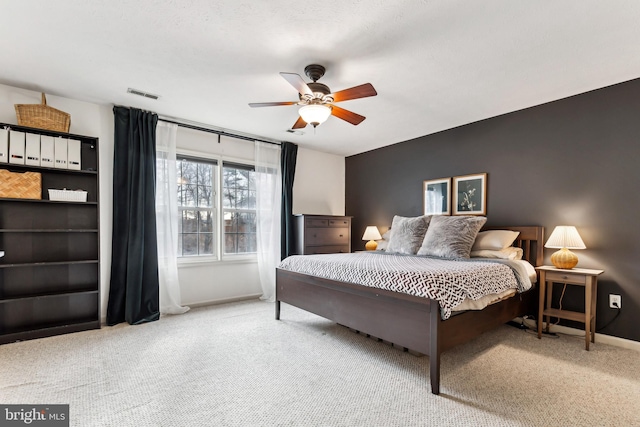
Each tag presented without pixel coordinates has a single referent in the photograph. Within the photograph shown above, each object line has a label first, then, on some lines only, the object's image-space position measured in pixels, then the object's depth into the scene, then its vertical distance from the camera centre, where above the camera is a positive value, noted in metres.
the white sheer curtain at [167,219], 3.69 -0.12
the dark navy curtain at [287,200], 4.68 +0.15
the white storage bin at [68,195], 3.00 +0.14
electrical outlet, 2.81 -0.83
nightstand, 2.69 -0.75
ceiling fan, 2.34 +0.92
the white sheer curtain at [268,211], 4.50 -0.02
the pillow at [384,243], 4.34 -0.47
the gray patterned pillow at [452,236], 3.20 -0.28
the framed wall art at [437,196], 4.11 +0.20
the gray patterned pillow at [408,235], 3.63 -0.30
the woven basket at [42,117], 2.85 +0.88
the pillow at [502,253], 3.13 -0.44
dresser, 4.55 -0.37
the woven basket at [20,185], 2.79 +0.22
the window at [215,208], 4.09 +0.02
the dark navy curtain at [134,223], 3.36 -0.15
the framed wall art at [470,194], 3.79 +0.21
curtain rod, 3.91 +1.08
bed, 2.03 -0.82
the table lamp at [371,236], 4.77 -0.42
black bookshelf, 2.91 -0.46
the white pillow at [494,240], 3.24 -0.31
